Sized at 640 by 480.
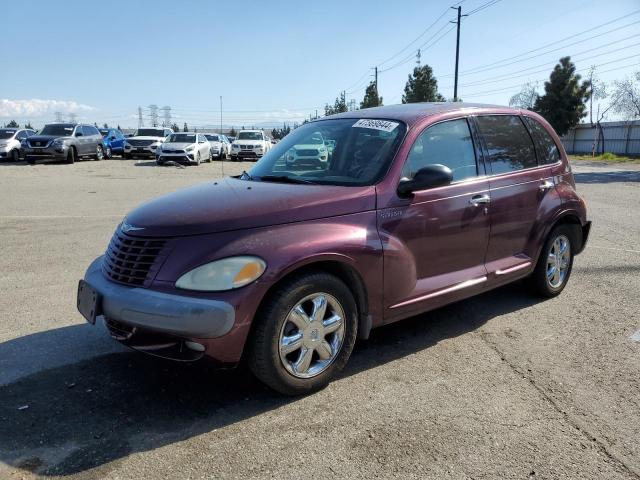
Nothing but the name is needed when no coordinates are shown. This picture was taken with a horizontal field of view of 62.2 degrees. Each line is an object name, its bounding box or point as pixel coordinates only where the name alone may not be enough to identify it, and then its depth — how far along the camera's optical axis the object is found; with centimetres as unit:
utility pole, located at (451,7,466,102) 3991
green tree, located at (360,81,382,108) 6457
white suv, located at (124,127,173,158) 2952
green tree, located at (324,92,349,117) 7575
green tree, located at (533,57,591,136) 5153
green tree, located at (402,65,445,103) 5144
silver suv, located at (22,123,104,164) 2316
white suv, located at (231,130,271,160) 3100
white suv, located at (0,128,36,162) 2531
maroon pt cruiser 299
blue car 3043
